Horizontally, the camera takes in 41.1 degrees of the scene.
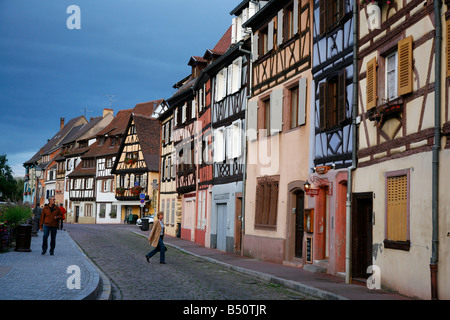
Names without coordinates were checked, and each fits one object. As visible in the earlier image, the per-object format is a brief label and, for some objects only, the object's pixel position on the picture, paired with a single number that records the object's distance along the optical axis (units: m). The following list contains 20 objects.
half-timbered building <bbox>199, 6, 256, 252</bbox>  25.12
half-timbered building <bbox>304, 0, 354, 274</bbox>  15.70
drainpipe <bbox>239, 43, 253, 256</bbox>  23.98
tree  93.43
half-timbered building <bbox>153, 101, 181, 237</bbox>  39.88
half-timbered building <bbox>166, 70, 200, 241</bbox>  34.94
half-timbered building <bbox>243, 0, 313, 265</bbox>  19.09
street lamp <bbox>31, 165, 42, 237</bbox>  31.28
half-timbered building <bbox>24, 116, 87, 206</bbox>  92.75
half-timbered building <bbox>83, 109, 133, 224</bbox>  68.56
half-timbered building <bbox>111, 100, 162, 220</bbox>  60.44
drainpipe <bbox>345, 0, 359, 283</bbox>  14.87
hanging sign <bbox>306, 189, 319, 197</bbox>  17.09
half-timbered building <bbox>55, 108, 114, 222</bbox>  78.44
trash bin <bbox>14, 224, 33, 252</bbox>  20.27
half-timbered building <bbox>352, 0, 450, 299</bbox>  11.20
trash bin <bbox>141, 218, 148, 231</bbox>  47.00
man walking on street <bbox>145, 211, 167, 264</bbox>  19.06
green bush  22.30
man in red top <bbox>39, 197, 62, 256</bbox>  19.31
